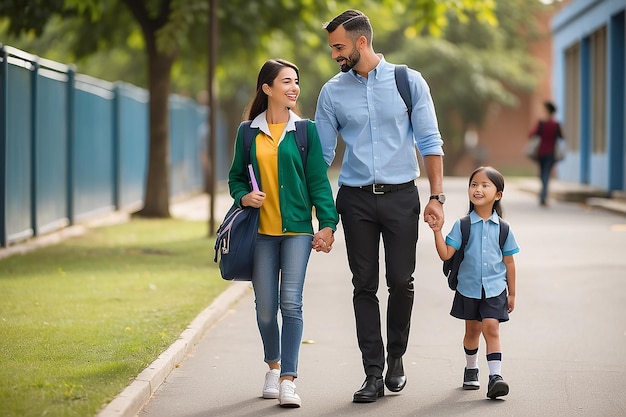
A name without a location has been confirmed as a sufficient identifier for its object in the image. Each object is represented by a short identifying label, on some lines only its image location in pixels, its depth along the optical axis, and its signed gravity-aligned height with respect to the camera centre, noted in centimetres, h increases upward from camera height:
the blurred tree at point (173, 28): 2914 +241
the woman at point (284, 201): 1140 -8
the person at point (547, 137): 3987 +89
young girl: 1183 -44
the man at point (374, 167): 1162 +10
